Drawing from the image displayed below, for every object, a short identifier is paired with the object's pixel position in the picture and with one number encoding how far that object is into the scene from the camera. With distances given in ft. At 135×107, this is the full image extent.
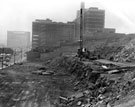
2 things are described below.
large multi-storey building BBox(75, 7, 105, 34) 384.27
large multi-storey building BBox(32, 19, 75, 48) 405.80
